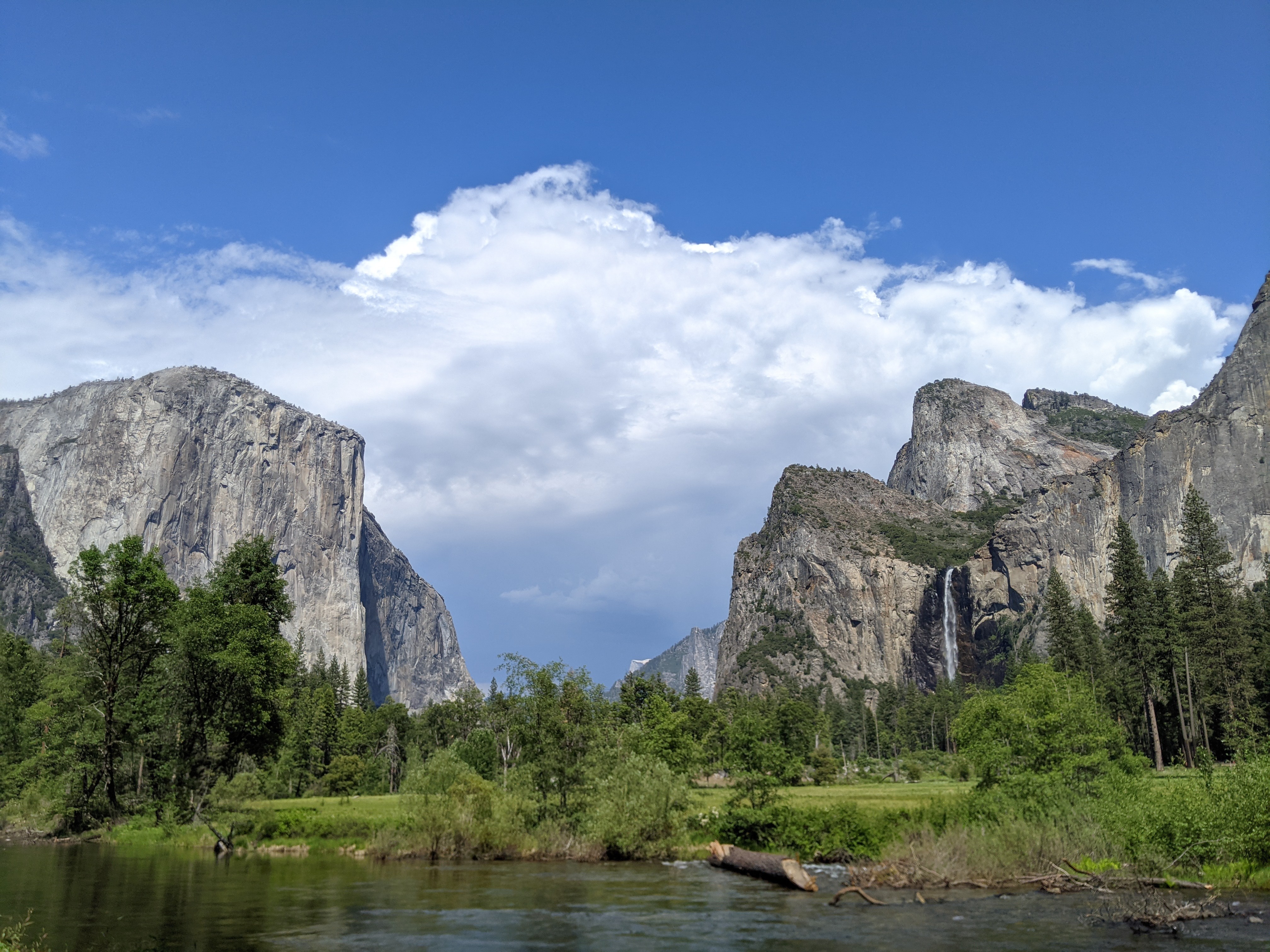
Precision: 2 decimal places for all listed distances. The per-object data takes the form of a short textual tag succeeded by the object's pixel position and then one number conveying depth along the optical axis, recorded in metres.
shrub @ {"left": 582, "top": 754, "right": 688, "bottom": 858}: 38.59
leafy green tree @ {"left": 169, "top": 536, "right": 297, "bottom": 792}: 52.75
